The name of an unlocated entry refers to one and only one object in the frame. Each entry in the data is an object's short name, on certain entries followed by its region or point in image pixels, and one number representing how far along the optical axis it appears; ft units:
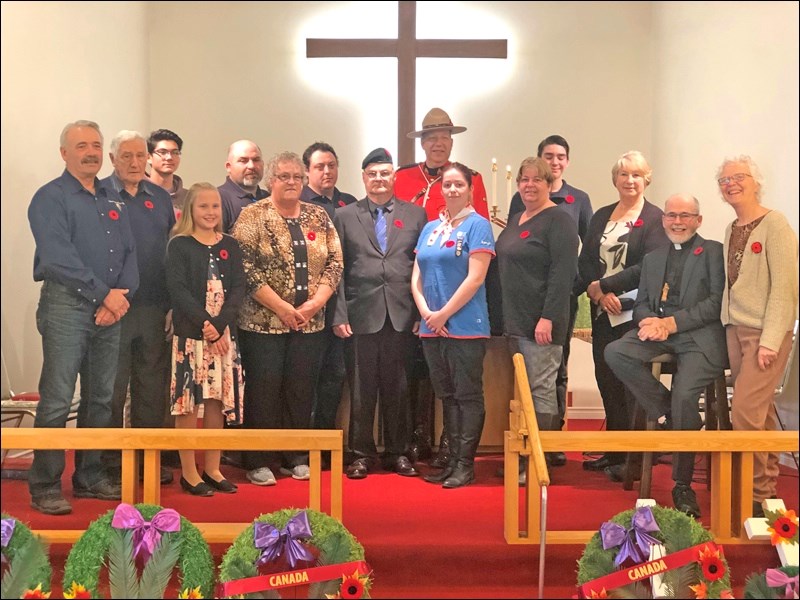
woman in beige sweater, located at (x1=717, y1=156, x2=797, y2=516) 13.56
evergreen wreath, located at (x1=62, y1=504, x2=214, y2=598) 11.35
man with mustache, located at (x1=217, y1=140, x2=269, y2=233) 15.85
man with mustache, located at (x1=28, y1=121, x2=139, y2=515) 13.30
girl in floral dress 14.42
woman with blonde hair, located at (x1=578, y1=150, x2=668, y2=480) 15.48
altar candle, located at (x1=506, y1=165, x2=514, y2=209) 17.75
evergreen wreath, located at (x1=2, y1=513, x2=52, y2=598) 11.08
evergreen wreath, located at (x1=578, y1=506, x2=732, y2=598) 11.46
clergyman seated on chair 14.21
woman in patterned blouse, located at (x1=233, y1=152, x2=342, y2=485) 15.06
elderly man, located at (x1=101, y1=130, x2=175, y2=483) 14.53
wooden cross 18.15
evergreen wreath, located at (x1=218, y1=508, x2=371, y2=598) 11.15
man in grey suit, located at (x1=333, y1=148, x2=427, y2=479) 15.72
